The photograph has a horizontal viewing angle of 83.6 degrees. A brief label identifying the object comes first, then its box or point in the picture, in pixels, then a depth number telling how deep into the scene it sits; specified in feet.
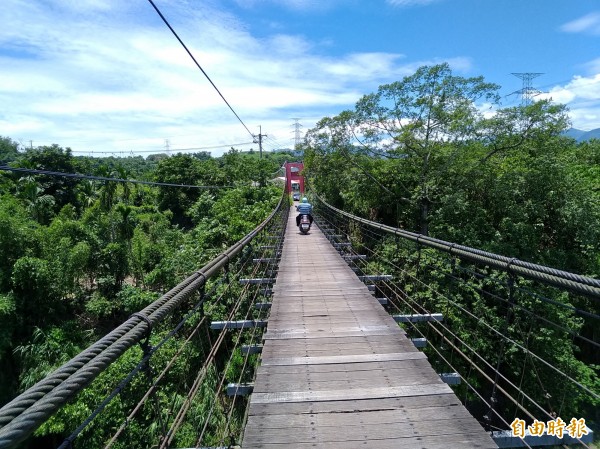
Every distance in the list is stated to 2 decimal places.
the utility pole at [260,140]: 107.24
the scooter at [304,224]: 32.22
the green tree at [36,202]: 54.95
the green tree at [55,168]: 66.59
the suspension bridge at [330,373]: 3.57
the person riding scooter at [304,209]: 32.82
